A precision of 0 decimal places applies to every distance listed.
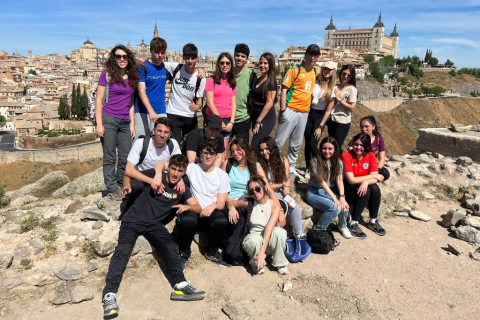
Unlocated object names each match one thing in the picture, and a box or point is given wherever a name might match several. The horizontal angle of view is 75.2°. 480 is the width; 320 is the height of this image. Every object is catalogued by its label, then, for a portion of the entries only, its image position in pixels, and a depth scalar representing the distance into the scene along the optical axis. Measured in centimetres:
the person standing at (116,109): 509
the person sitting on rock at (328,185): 525
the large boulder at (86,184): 672
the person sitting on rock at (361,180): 551
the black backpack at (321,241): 493
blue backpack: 472
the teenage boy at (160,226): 393
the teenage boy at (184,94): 559
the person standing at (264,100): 545
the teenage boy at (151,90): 529
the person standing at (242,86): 546
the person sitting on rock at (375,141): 588
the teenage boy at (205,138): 473
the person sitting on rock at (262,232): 431
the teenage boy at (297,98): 589
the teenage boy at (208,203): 437
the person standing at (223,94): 534
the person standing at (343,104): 601
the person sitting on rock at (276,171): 496
